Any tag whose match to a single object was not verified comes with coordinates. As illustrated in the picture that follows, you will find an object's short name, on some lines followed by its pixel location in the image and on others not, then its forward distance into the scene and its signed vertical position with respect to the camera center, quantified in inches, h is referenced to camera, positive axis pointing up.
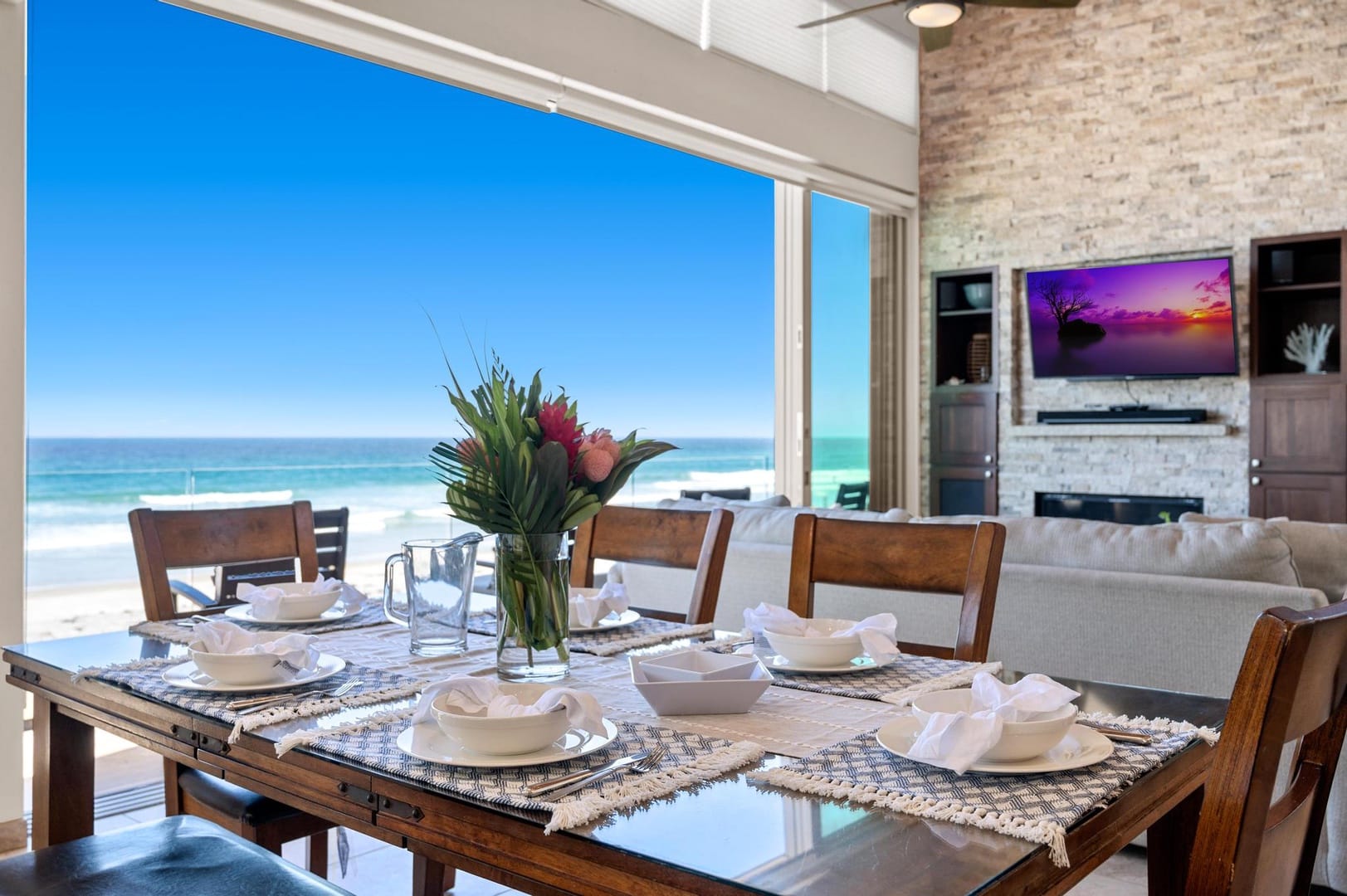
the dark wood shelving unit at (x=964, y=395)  290.4 +14.1
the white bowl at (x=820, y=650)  60.6 -11.2
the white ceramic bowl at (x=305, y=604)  74.1 -10.4
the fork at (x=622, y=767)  39.8 -12.3
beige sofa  95.9 -13.6
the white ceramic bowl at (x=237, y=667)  55.1 -10.9
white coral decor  246.2 +22.7
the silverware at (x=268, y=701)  52.2 -12.1
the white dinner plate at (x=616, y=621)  72.9 -11.7
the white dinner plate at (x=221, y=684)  55.1 -11.8
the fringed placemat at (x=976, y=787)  36.8 -12.4
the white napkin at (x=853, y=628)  61.6 -10.5
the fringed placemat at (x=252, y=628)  70.1 -11.7
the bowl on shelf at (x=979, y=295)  292.8 +40.8
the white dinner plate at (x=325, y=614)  75.0 -11.3
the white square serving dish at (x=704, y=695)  50.7 -11.4
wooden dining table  33.2 -12.8
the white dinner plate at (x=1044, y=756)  41.6 -12.1
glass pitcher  62.9 -8.3
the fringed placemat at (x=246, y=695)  50.9 -12.1
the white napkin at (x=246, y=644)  57.1 -10.2
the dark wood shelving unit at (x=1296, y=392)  238.4 +12.0
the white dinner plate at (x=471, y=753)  42.4 -12.0
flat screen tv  253.9 +30.2
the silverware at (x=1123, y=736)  46.6 -12.4
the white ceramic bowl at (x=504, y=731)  42.8 -11.0
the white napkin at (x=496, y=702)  44.4 -10.4
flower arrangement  55.7 -2.0
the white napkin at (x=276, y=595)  74.5 -10.0
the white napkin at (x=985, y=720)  40.9 -10.5
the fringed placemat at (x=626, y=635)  67.7 -12.1
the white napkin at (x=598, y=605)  72.7 -10.4
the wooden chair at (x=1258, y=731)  34.6 -9.2
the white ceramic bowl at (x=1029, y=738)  41.7 -11.1
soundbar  257.3 +7.4
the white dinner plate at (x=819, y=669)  60.2 -12.1
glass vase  56.2 -7.9
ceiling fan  151.2 +61.0
